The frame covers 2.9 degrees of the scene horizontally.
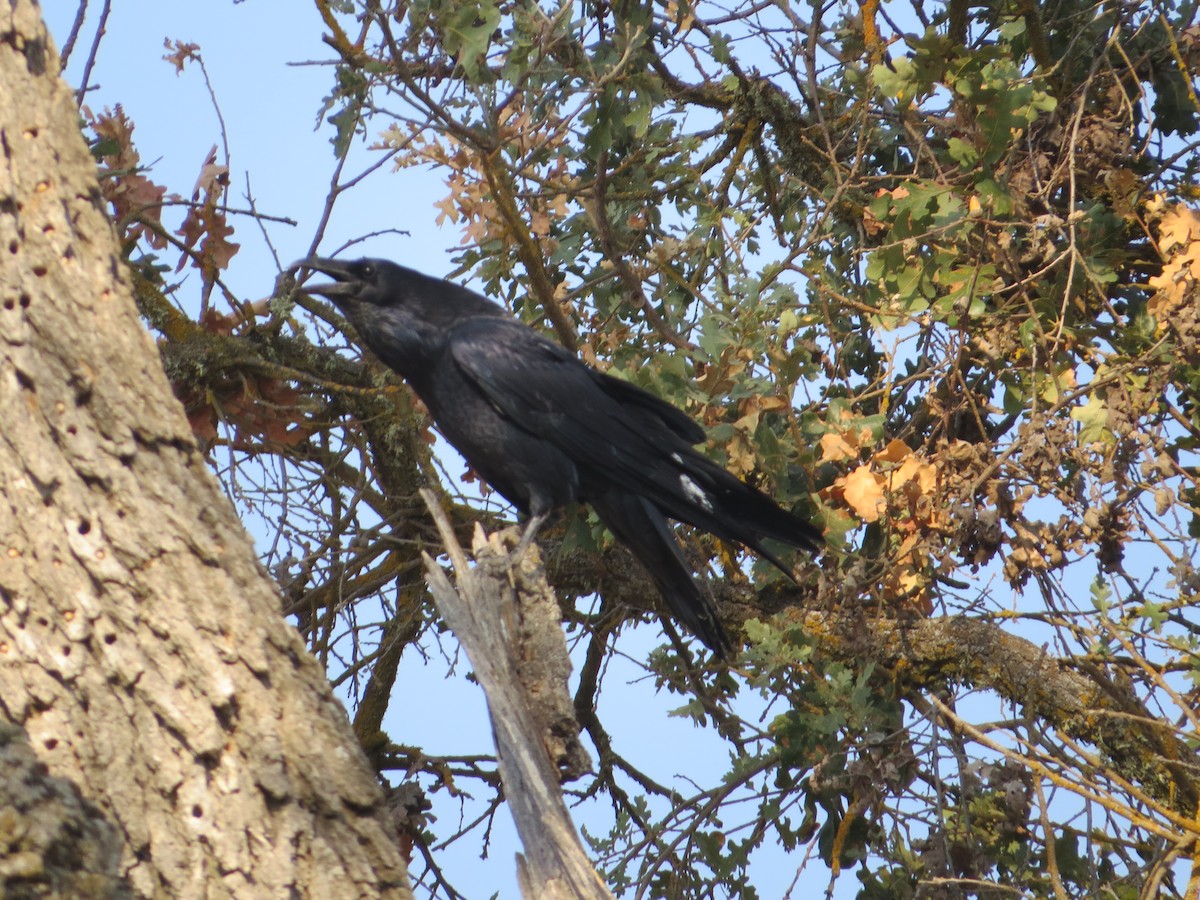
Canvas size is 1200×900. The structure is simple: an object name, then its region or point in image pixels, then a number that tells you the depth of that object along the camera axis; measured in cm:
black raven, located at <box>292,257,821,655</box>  2373
